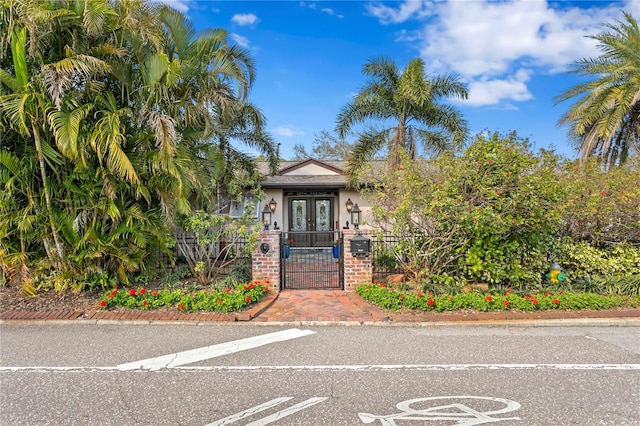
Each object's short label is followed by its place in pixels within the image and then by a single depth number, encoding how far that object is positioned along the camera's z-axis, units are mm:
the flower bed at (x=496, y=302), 5691
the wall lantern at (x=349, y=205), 13750
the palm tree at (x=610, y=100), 10602
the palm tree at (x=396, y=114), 11242
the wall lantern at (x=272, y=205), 13602
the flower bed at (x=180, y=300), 5719
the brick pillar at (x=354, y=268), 6957
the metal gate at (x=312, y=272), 7316
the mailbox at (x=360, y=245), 6824
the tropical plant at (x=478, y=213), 5945
